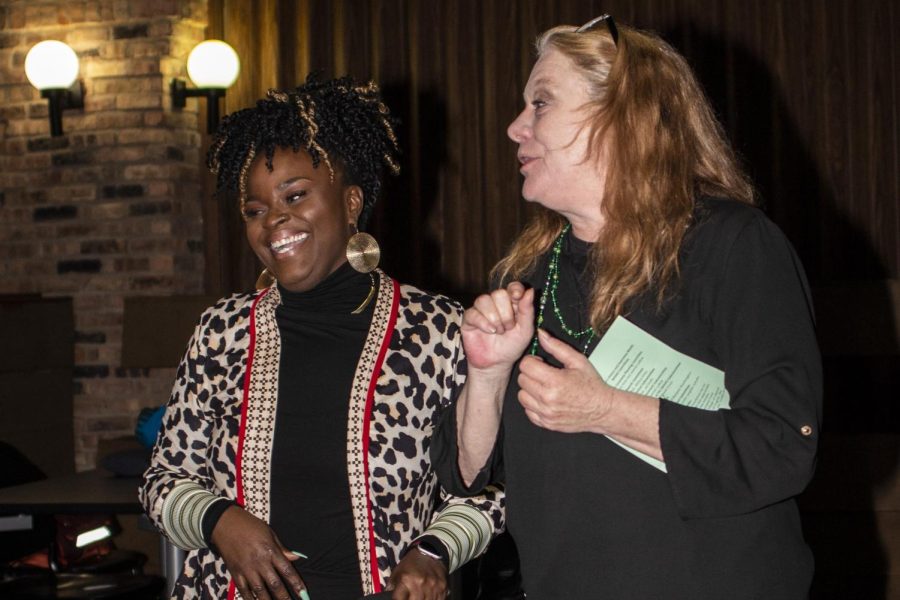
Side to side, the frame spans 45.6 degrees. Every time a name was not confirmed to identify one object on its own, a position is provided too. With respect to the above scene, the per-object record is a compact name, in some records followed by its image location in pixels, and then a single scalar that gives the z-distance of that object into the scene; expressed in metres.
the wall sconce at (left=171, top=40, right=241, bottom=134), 5.52
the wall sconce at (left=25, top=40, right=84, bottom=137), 5.46
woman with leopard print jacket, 1.94
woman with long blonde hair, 1.26
